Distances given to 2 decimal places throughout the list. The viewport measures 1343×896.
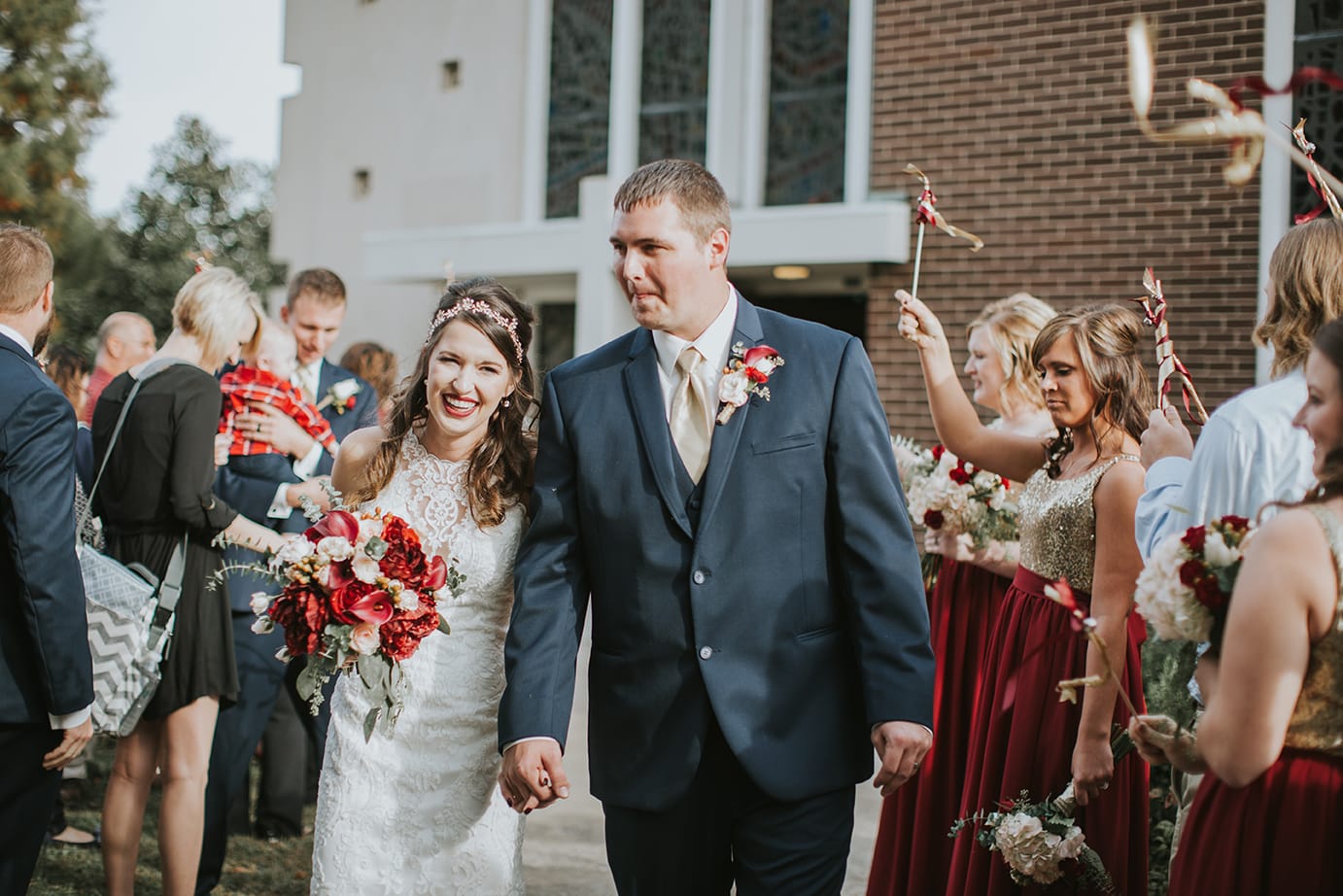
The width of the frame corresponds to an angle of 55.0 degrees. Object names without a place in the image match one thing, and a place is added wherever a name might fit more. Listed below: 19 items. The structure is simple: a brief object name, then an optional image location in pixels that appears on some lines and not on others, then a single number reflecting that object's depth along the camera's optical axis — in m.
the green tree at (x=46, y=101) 25.98
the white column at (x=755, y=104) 12.51
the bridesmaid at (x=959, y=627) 4.98
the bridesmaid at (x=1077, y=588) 3.88
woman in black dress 4.84
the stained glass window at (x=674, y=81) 13.09
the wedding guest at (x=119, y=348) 7.01
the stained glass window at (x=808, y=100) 12.24
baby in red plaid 5.84
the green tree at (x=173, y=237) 33.72
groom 3.28
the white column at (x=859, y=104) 11.59
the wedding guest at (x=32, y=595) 3.72
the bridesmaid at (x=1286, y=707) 2.37
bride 3.76
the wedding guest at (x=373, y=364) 7.53
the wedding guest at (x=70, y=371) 6.77
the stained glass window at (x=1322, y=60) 9.84
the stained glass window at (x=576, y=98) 13.81
